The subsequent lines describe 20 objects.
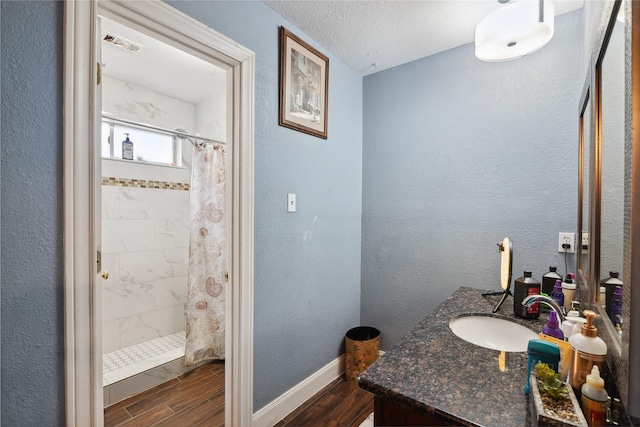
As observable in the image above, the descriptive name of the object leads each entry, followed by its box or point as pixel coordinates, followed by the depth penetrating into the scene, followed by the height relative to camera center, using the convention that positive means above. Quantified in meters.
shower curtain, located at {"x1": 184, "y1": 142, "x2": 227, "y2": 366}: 2.45 -0.37
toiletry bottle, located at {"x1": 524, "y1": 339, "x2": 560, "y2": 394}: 0.68 -0.34
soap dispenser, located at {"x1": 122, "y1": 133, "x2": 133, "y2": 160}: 2.53 +0.51
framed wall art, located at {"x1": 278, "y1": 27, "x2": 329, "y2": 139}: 1.76 +0.80
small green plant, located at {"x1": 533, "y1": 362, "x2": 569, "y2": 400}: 0.58 -0.35
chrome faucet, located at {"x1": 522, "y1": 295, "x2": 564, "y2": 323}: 0.95 -0.31
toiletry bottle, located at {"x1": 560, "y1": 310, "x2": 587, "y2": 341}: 0.85 -0.33
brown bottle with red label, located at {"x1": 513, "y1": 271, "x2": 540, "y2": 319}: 1.26 -0.37
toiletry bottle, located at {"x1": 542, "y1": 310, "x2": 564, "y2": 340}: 0.83 -0.33
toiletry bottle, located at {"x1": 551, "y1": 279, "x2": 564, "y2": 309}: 1.31 -0.37
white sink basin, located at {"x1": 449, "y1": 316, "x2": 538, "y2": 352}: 1.24 -0.53
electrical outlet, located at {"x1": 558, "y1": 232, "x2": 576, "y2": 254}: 1.63 -0.17
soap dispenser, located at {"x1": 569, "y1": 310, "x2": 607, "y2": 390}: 0.63 -0.31
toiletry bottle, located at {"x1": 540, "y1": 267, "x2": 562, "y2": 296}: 1.45 -0.35
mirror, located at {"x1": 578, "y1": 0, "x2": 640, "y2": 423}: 0.50 +0.06
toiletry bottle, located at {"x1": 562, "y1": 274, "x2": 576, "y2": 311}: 1.32 -0.37
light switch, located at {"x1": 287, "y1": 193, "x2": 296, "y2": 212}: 1.82 +0.05
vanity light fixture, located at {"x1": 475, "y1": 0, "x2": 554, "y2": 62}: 1.27 +0.82
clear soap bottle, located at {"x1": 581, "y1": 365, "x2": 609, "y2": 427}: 0.55 -0.36
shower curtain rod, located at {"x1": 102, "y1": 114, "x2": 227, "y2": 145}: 2.18 +0.66
